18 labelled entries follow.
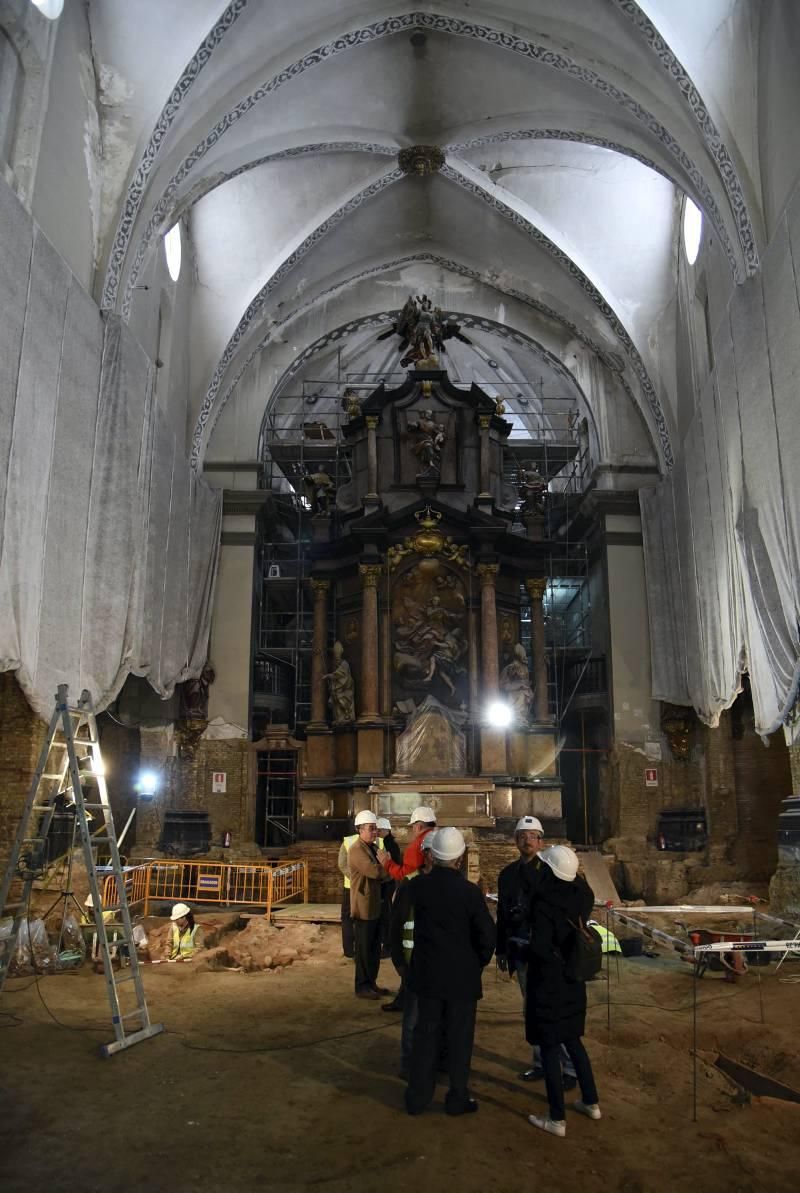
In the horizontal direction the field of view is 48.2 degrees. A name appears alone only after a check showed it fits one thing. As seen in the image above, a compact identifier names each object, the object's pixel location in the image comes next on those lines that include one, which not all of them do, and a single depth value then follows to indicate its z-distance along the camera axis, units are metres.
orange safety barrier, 11.13
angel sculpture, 16.62
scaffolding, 17.34
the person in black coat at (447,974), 4.57
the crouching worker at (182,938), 8.86
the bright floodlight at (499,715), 15.08
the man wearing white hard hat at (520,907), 4.98
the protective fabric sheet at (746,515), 9.38
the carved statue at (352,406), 17.41
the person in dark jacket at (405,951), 5.05
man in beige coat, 7.06
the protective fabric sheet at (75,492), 8.46
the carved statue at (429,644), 15.70
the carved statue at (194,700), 15.38
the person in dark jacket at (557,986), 4.36
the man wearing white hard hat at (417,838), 6.64
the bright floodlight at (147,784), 14.94
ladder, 5.74
